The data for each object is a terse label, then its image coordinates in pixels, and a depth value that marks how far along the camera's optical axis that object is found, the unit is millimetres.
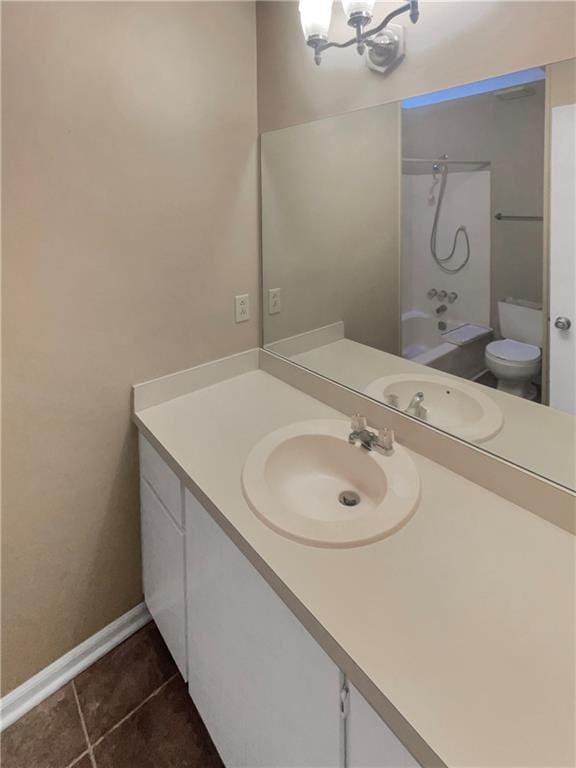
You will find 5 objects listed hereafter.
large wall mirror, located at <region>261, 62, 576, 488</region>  942
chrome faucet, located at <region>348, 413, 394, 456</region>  1138
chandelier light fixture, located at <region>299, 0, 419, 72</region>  1091
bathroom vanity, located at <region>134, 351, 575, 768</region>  583
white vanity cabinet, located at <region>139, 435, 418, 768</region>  703
